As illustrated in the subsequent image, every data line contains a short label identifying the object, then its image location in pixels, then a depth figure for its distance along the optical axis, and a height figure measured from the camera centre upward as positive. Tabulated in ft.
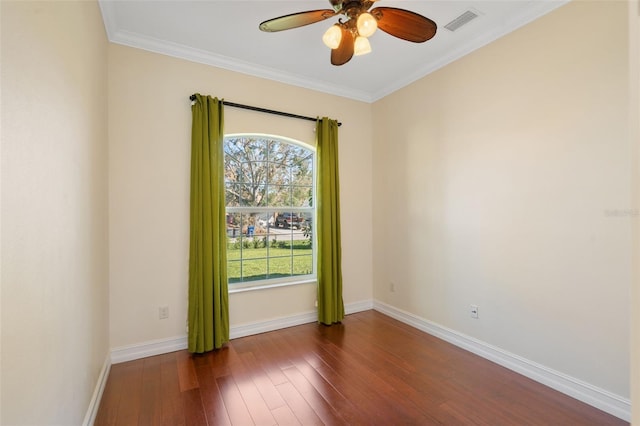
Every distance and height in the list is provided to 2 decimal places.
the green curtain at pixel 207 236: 9.00 -0.69
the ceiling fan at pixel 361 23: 5.87 +3.89
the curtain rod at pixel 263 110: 9.94 +3.65
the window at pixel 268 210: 10.59 +0.11
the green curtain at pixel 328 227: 11.30 -0.58
